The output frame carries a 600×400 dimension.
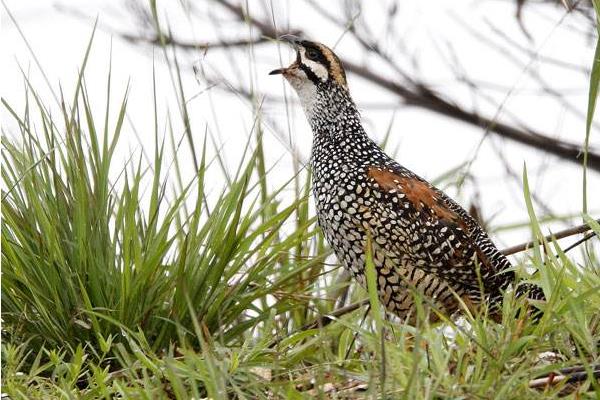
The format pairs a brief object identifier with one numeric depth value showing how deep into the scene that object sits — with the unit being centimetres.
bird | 1007
